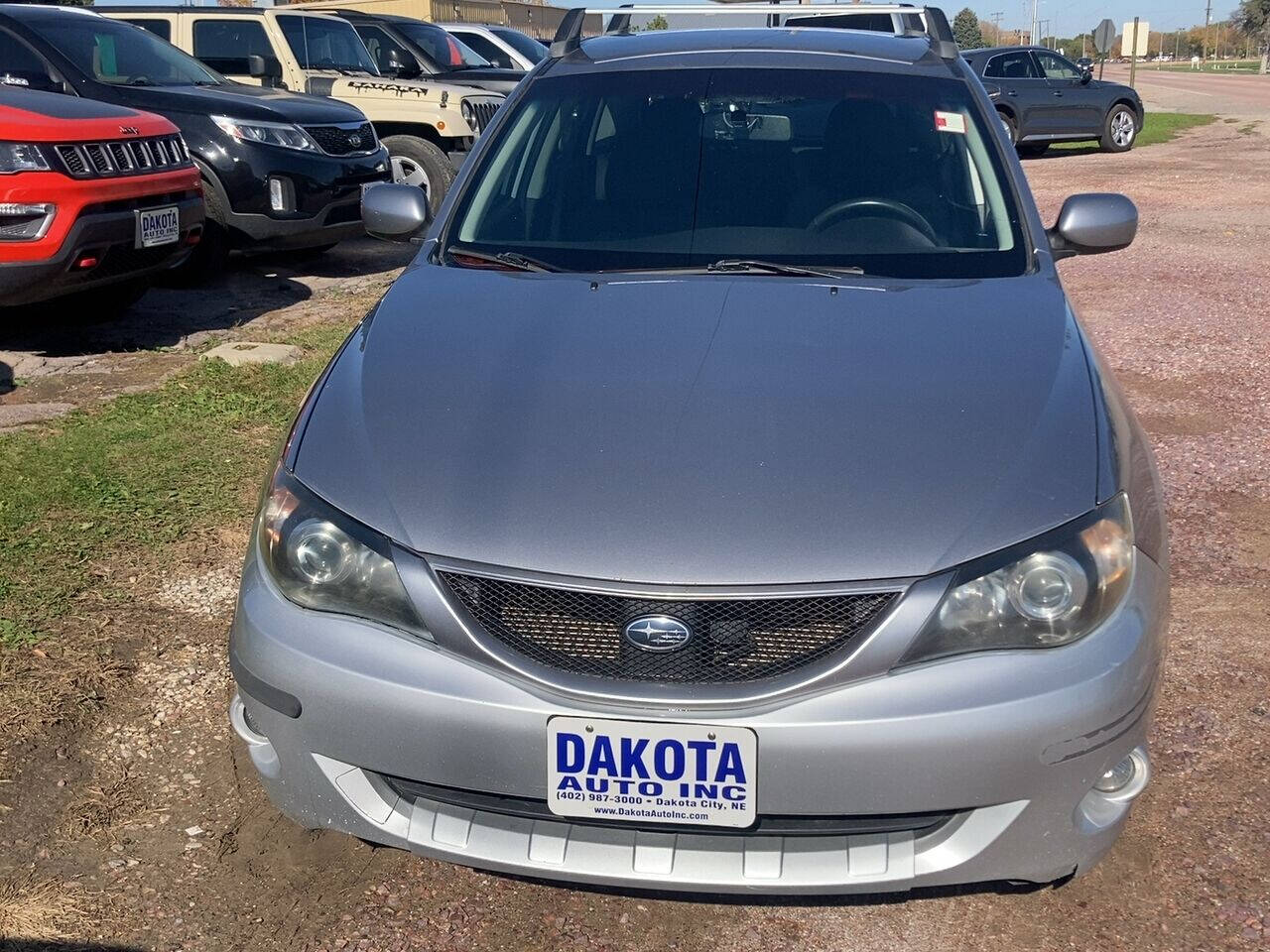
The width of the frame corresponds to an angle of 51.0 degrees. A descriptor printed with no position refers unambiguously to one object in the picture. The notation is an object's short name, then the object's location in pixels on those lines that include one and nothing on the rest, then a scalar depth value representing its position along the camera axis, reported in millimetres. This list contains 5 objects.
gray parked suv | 20672
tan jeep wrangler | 10758
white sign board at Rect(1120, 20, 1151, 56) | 32562
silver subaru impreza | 2156
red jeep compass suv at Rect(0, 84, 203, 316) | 6156
